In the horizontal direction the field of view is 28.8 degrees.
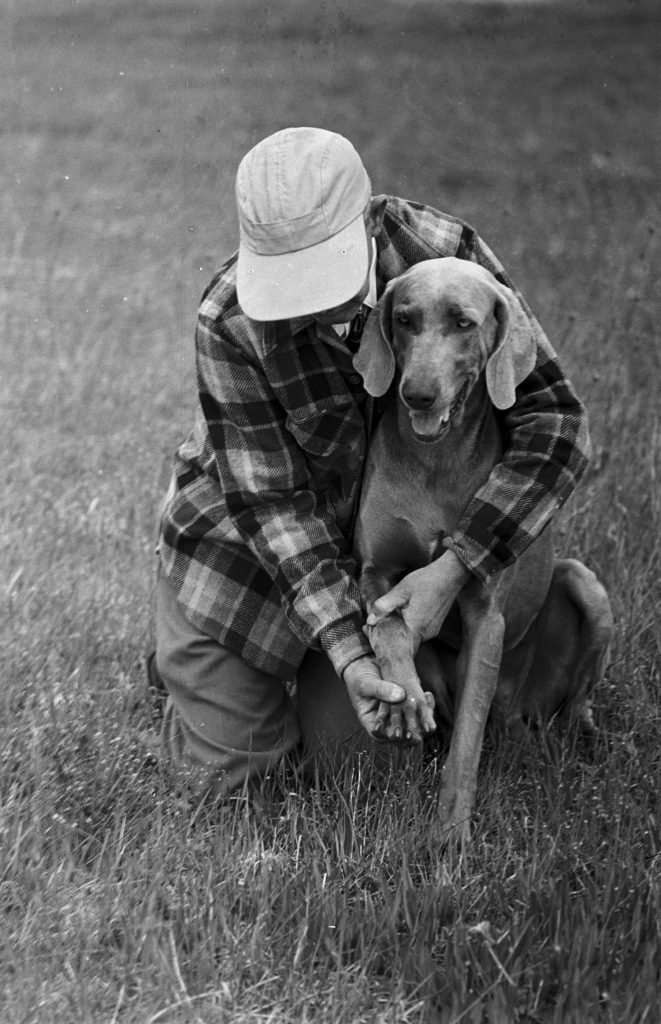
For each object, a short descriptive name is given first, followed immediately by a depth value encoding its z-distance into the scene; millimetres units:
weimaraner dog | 2682
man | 2570
